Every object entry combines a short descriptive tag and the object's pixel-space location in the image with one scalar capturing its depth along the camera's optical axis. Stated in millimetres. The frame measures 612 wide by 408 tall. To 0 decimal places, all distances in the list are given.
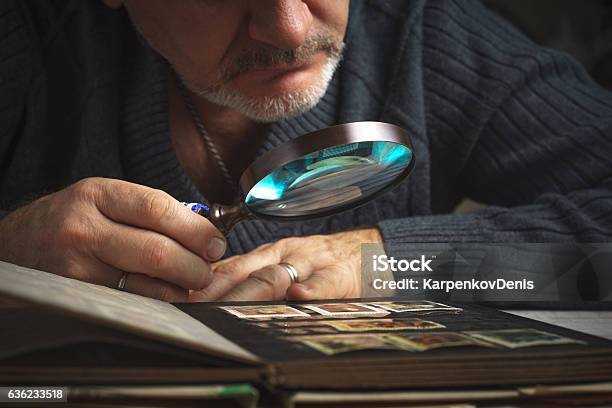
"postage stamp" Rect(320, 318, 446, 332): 861
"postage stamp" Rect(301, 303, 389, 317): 909
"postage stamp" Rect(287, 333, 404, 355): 808
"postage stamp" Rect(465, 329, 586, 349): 829
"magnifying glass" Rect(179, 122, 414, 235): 915
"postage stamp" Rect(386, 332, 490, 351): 820
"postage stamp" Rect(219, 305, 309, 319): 899
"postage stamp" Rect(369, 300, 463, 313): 930
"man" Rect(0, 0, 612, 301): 1066
